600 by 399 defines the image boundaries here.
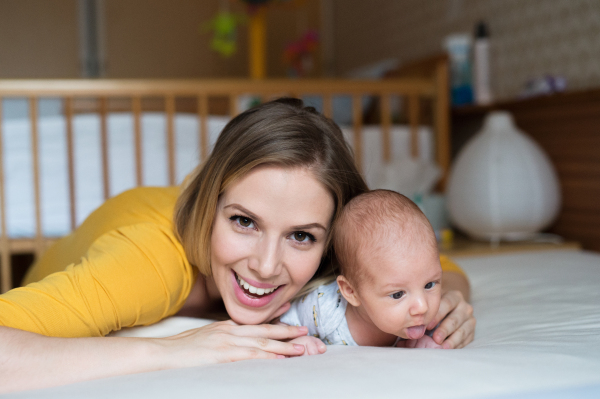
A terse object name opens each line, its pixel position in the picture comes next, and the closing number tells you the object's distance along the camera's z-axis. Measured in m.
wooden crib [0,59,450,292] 1.99
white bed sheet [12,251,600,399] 0.64
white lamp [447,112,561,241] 1.90
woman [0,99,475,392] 0.74
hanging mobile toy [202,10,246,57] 2.89
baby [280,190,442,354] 0.82
